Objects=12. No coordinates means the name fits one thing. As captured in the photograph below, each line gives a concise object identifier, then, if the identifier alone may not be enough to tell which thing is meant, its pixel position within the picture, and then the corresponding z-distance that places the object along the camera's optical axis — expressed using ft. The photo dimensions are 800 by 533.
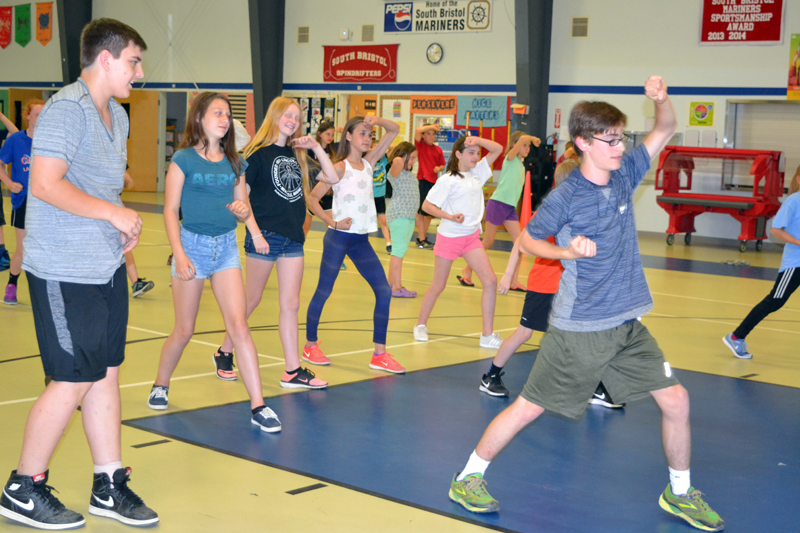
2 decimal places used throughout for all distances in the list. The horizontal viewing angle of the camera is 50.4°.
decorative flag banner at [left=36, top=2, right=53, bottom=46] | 85.76
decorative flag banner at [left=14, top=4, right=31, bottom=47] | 88.43
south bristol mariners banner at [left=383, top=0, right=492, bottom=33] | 65.41
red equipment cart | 51.80
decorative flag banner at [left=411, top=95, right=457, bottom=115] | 67.60
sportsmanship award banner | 54.80
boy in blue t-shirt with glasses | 11.95
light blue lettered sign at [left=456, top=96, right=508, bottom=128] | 64.85
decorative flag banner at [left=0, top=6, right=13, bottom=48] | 91.35
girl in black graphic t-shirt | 17.78
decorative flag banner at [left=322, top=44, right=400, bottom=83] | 70.33
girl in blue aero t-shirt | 15.40
